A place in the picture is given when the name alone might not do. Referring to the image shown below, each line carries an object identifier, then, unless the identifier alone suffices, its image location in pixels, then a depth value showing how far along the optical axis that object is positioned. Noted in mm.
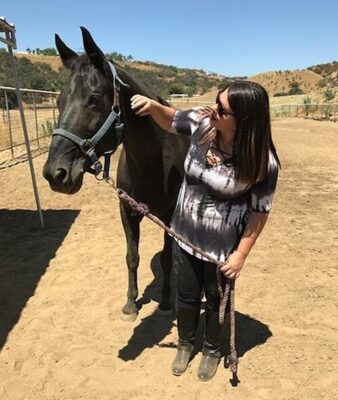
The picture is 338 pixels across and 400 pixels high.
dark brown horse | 2203
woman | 2094
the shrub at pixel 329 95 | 31578
